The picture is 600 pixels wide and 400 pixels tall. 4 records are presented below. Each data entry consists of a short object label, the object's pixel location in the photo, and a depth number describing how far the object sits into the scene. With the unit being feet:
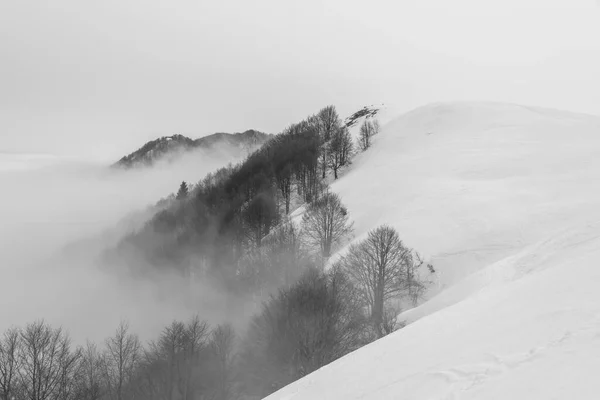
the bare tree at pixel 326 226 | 139.44
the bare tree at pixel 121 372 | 101.83
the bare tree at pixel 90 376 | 88.89
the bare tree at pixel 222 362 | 93.15
